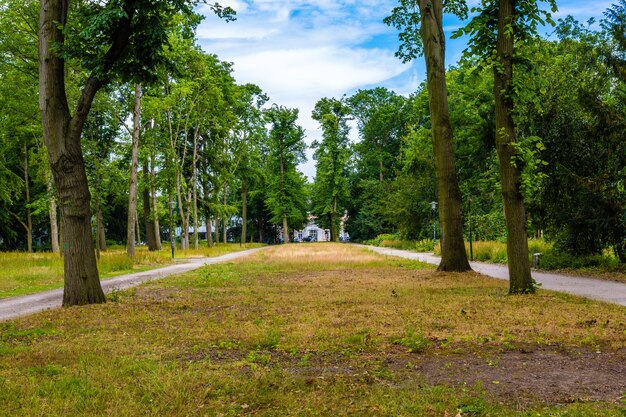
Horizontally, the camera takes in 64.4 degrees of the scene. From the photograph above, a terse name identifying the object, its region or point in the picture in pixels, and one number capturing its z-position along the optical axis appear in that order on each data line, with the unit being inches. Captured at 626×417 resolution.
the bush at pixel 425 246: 1411.2
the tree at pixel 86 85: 386.2
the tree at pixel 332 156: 2755.9
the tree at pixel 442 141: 603.8
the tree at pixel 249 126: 2018.9
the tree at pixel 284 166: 2699.3
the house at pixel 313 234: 5210.6
